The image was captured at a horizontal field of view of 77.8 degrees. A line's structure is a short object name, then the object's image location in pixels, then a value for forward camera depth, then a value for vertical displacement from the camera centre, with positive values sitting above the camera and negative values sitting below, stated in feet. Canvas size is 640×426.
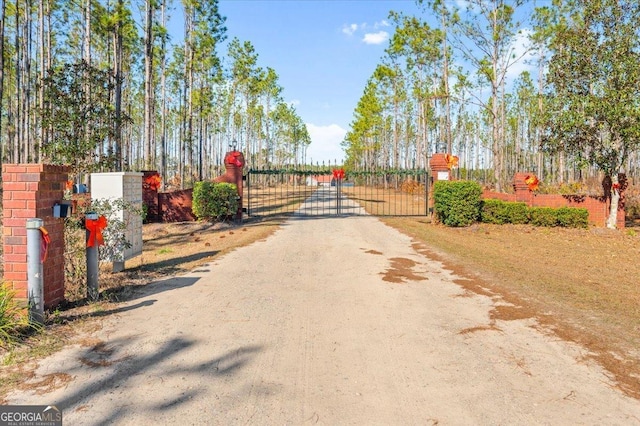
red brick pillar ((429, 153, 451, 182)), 55.88 +3.81
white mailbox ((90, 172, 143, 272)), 22.07 -0.06
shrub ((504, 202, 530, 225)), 52.31 -2.19
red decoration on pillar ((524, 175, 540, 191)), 56.08 +2.05
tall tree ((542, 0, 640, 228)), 47.98 +13.39
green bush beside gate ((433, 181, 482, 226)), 50.42 -0.78
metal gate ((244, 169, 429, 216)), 69.00 -2.32
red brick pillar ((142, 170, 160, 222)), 52.85 -0.25
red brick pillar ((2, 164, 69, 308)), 14.67 -0.69
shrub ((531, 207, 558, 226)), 51.78 -2.69
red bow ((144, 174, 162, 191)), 53.01 +1.62
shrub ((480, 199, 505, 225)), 52.44 -2.22
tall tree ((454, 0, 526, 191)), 73.31 +29.34
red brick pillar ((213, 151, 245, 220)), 56.13 +3.49
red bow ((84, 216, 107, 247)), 17.58 -1.61
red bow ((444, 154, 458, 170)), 56.07 +4.99
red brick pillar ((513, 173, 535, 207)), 55.98 +0.63
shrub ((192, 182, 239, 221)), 52.01 -0.85
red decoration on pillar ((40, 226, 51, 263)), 14.12 -1.85
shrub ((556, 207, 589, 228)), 51.68 -2.76
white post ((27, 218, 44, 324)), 13.89 -2.77
